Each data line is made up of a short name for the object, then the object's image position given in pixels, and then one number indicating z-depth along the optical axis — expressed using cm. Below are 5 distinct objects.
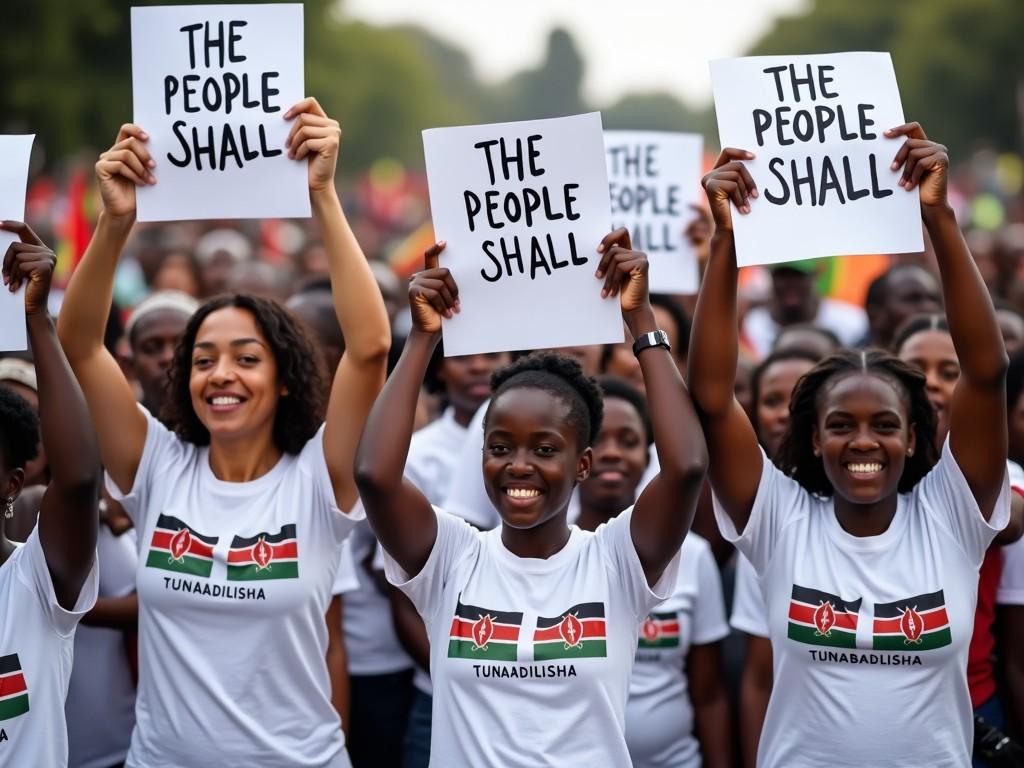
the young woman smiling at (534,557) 381
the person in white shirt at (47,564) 384
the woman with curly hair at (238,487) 414
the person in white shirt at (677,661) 478
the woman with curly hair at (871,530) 389
